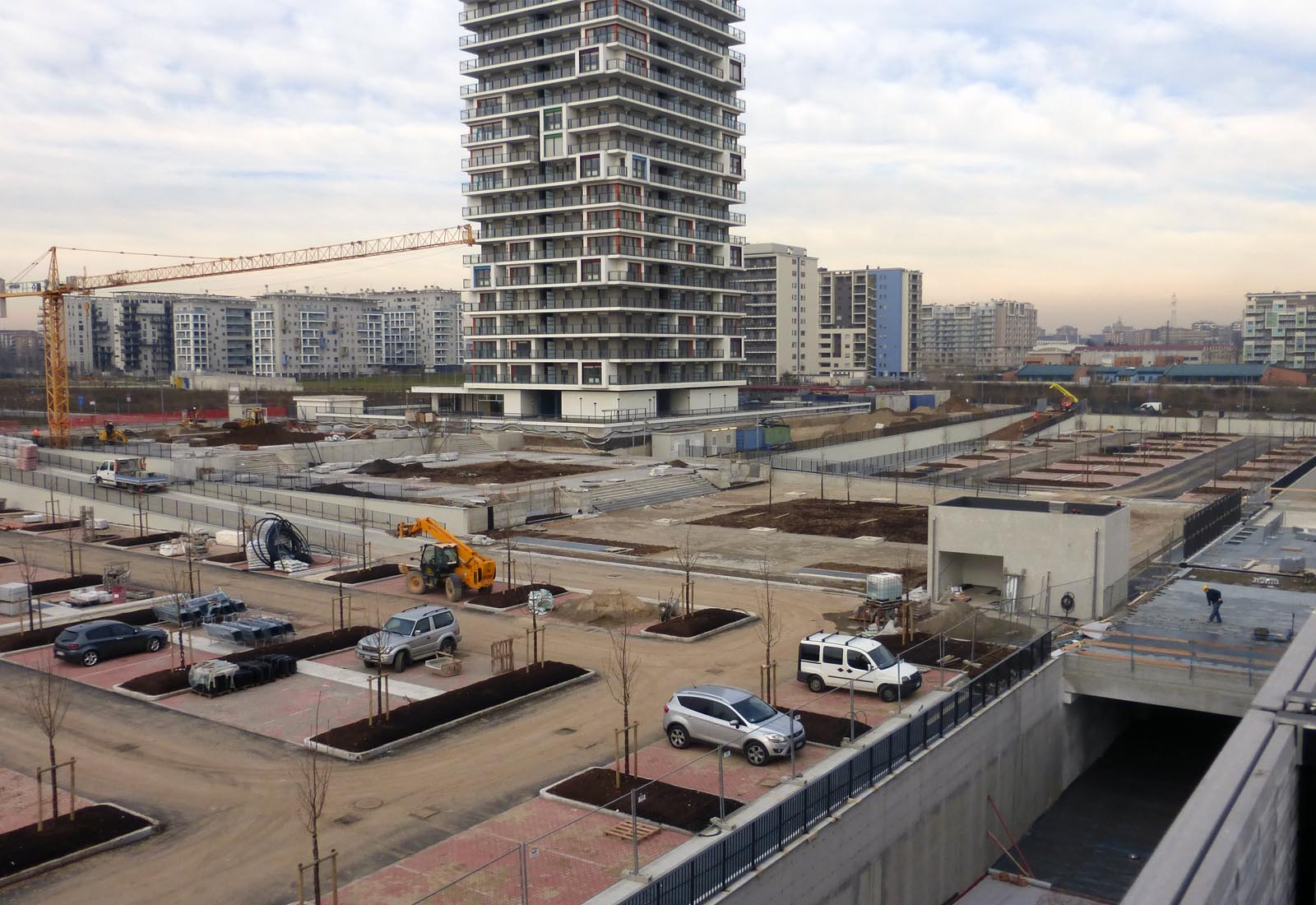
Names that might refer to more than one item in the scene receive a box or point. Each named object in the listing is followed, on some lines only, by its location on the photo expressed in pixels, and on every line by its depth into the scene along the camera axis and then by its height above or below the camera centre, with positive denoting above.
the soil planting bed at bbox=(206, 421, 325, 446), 78.94 -5.20
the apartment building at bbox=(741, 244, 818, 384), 190.50 +10.44
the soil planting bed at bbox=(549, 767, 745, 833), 17.19 -7.36
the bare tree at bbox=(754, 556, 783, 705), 24.08 -7.49
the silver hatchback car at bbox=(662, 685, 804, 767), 19.66 -6.82
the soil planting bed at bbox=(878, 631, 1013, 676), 25.84 -7.21
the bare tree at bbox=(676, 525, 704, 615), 32.08 -7.54
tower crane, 89.50 +2.74
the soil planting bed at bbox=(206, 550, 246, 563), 42.13 -7.61
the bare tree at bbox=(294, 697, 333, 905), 14.63 -7.32
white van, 23.34 -6.79
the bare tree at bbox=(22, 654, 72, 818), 17.53 -7.21
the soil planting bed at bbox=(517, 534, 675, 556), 44.34 -7.78
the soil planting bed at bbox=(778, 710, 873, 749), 20.75 -7.35
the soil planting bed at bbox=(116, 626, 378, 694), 24.81 -7.41
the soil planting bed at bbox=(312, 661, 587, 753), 21.09 -7.39
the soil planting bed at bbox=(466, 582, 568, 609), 33.66 -7.50
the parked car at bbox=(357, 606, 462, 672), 26.34 -6.91
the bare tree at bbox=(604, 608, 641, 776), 24.27 -7.50
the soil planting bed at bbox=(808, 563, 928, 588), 36.78 -7.65
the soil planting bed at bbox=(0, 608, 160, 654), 28.77 -7.47
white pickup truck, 54.62 -5.72
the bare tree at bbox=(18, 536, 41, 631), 32.46 -7.49
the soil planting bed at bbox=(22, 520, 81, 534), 50.47 -7.55
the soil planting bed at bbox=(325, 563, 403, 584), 38.06 -7.57
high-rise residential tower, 94.00 +15.52
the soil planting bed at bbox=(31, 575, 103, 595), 36.38 -7.52
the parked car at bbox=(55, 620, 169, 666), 27.11 -7.14
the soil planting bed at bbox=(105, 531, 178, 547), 46.28 -7.58
